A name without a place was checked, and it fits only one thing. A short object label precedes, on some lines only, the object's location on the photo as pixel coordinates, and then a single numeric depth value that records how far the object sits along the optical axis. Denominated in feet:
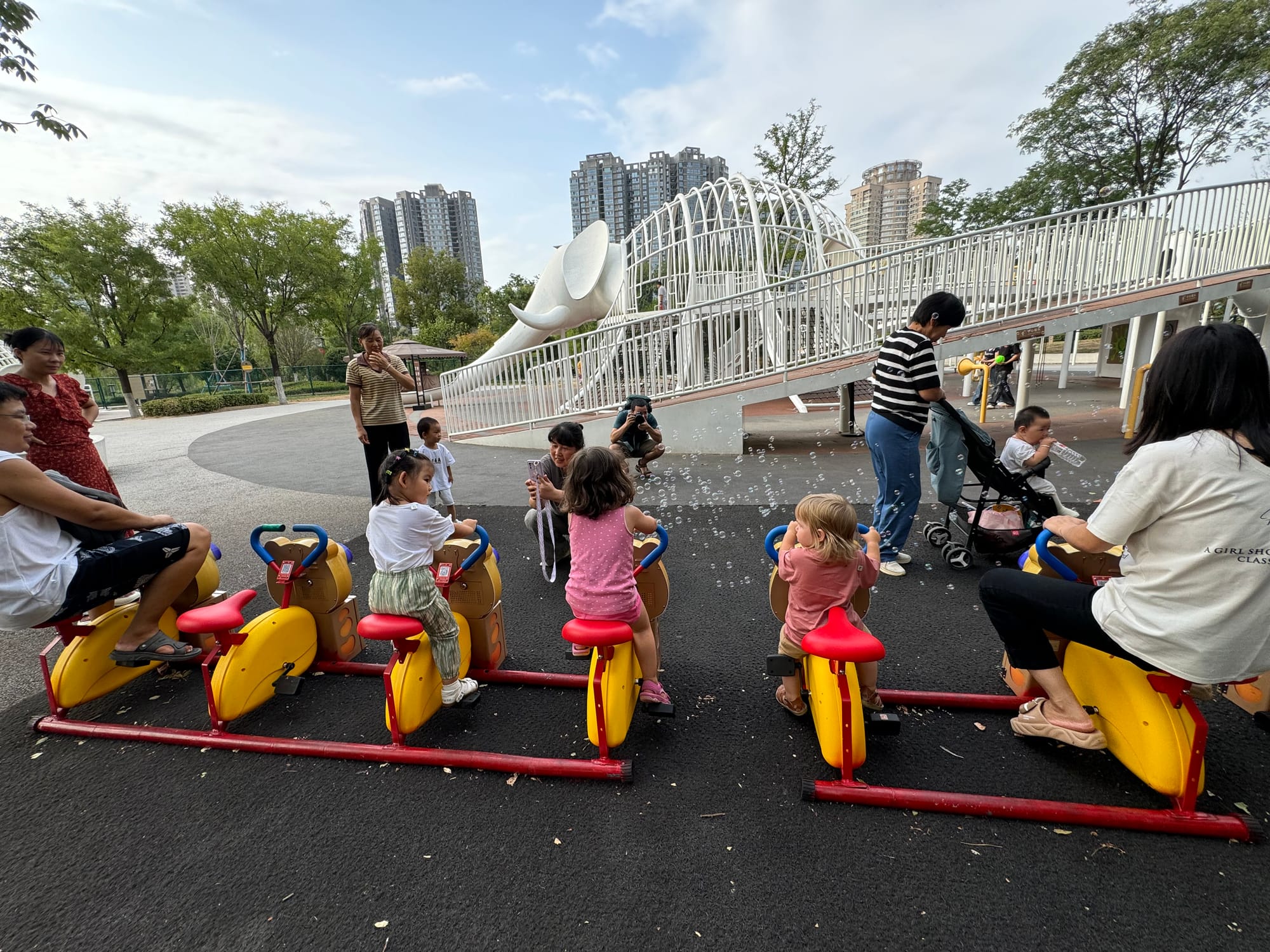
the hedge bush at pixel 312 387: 101.76
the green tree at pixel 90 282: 59.98
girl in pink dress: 7.30
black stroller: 12.32
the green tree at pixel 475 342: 105.70
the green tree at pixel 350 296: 82.89
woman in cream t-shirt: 4.91
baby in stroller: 12.70
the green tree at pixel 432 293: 111.75
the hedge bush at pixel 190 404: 65.16
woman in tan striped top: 15.52
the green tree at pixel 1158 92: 43.88
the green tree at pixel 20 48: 11.45
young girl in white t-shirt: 7.69
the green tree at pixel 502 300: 112.06
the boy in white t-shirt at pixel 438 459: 15.86
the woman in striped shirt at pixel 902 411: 11.27
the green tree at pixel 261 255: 71.26
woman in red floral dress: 9.95
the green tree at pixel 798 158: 56.39
